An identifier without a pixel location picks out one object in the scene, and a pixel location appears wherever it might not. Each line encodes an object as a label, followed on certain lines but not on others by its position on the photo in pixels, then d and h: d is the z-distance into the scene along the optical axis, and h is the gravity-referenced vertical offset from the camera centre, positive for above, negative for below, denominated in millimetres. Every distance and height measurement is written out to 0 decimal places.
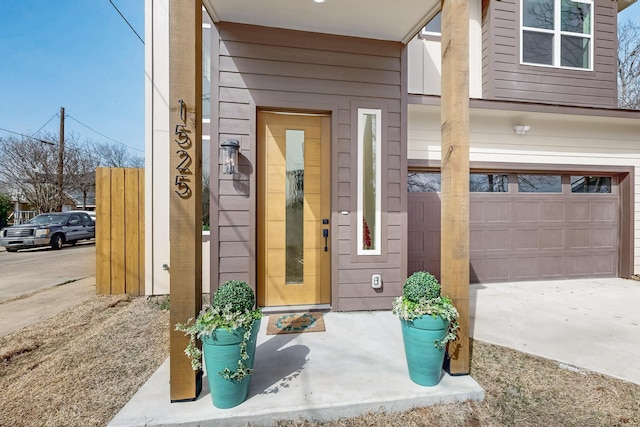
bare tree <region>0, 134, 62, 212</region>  13195 +2141
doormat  2781 -1127
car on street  8461 -574
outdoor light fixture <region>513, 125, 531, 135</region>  4469 +1328
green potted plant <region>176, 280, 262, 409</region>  1646 -770
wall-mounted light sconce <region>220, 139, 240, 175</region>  3022 +622
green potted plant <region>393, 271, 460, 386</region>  1854 -761
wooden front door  3277 +50
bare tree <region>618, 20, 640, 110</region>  9875 +5182
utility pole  12719 +2344
